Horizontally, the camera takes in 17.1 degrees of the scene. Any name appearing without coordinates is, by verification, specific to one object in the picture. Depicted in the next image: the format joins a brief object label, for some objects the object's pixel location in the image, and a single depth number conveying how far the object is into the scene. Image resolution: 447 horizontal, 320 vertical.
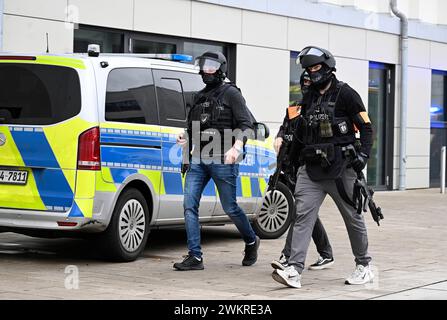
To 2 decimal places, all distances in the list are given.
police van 13.50
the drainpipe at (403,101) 32.69
